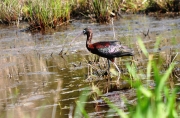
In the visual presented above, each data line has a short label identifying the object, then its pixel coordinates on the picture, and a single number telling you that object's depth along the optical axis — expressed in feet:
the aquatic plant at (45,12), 107.04
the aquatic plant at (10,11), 118.73
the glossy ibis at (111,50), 61.87
